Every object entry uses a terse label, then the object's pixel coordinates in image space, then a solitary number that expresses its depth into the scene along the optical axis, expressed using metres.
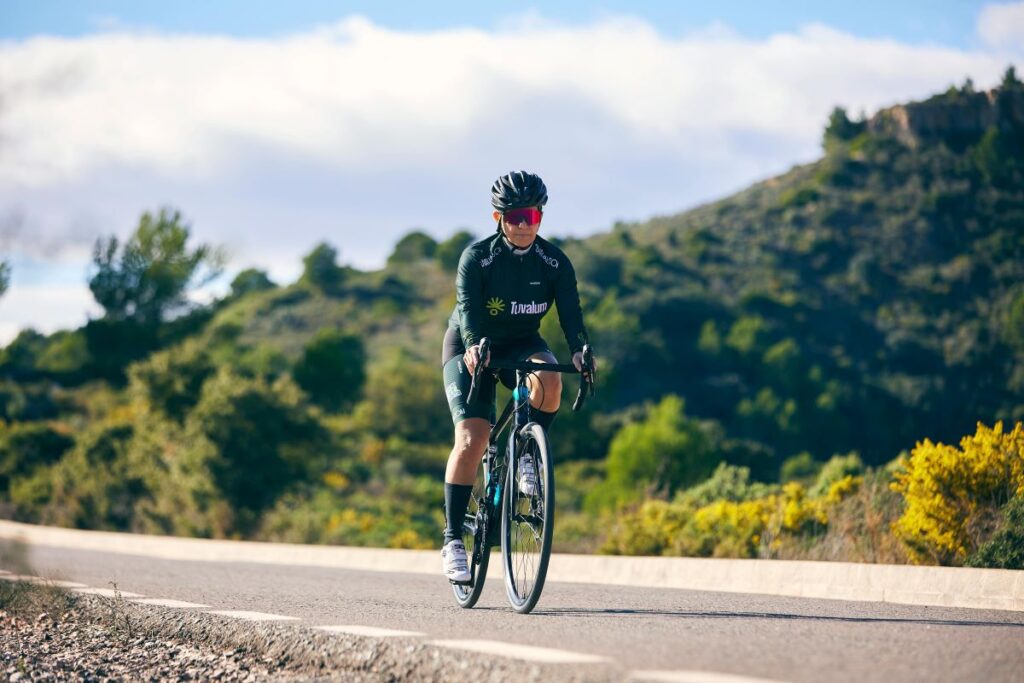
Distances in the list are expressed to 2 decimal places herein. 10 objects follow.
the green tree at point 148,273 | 70.12
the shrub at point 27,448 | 45.03
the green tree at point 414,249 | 135.12
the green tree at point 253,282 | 124.77
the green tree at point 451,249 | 121.00
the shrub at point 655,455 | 51.16
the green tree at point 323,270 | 117.12
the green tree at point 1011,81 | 93.31
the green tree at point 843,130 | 115.81
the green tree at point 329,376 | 79.50
